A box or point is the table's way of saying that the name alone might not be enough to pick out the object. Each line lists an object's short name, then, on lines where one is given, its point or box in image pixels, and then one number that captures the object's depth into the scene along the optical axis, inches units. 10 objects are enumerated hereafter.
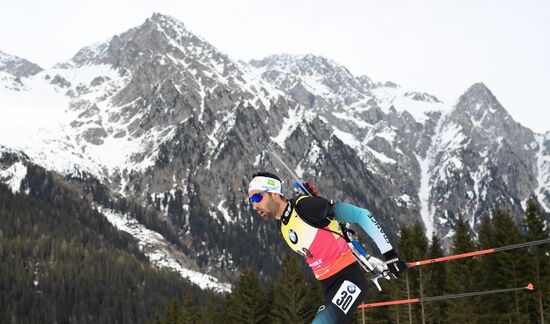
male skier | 299.6
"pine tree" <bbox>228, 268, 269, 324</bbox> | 1695.4
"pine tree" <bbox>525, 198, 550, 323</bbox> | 1355.8
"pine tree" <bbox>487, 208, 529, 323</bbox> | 1402.6
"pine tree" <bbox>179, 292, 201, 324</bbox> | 1825.8
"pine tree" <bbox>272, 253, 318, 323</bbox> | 1606.8
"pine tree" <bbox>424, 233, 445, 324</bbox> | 1528.1
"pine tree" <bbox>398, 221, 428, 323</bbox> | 1524.4
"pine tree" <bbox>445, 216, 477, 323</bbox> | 1364.4
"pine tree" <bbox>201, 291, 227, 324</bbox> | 1862.7
